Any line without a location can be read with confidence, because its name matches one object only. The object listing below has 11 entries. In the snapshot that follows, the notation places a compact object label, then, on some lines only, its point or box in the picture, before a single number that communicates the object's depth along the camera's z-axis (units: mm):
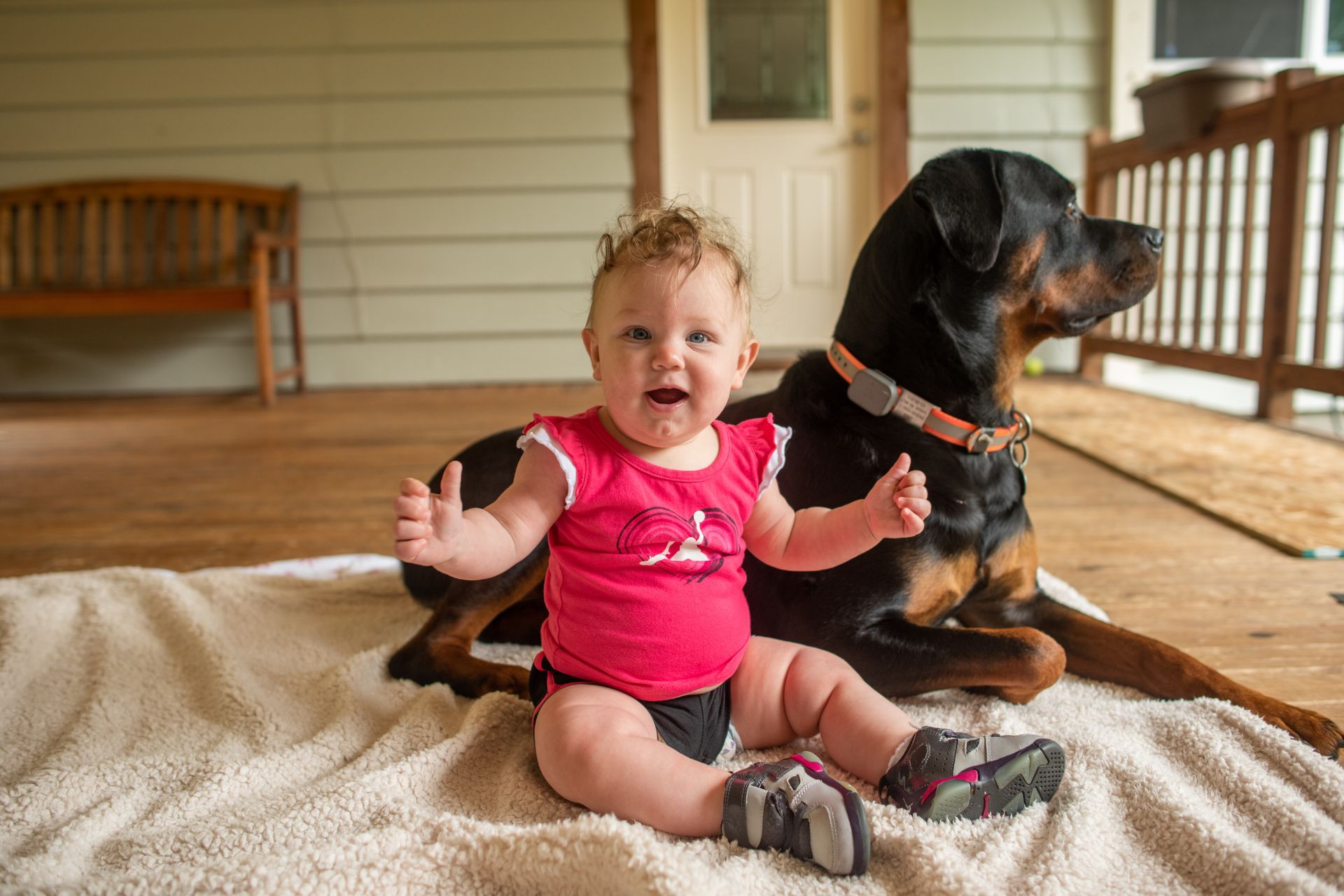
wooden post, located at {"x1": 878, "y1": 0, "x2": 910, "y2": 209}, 5367
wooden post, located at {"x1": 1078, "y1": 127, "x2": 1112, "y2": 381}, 5227
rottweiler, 1332
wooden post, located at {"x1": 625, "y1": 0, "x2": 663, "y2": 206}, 5344
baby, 1032
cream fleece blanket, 936
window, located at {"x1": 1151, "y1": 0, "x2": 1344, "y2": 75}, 5305
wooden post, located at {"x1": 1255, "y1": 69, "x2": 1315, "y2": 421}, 3770
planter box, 4125
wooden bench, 5371
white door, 5508
